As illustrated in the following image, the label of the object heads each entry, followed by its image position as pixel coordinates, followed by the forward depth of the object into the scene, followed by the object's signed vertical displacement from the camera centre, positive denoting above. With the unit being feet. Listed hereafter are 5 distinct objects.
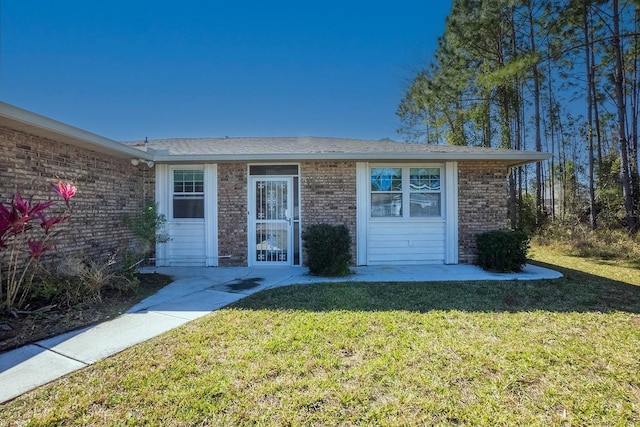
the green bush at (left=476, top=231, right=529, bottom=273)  21.83 -2.55
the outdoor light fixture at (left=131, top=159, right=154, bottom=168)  23.20 +4.19
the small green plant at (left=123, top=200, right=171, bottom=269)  20.74 -0.60
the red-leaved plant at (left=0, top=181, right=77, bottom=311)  12.78 -1.11
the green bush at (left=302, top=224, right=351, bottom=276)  21.30 -2.34
